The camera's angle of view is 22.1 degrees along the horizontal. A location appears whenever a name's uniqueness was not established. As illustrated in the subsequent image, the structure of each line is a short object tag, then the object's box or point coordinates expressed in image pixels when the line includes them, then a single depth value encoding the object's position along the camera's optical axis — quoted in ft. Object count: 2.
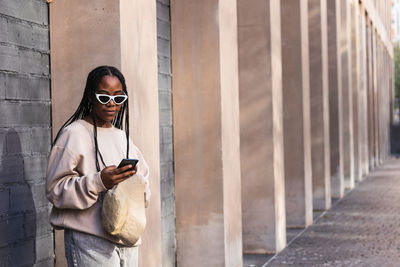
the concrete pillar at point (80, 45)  23.94
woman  16.20
